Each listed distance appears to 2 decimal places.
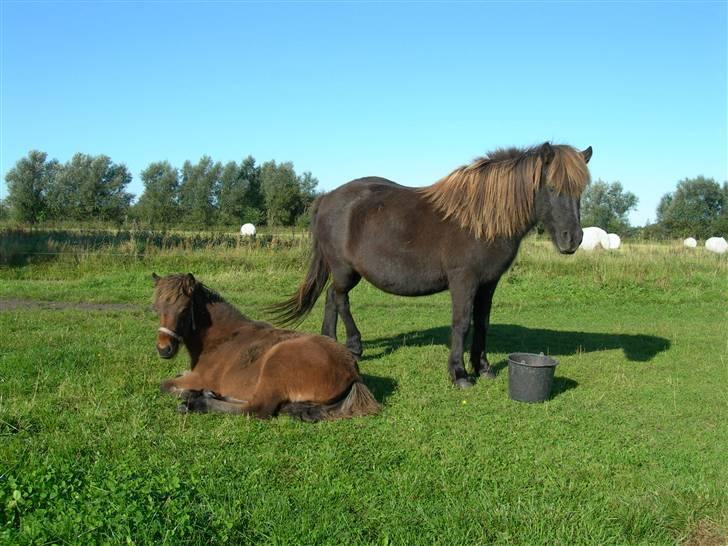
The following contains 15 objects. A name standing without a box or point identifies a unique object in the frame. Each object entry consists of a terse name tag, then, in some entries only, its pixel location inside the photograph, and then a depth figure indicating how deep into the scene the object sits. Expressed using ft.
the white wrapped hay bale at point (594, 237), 109.81
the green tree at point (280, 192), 165.07
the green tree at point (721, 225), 169.80
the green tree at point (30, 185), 167.43
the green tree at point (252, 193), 176.04
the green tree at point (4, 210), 167.33
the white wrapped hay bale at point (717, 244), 110.11
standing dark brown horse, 22.31
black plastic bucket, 20.49
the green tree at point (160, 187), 187.89
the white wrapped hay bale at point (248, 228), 109.91
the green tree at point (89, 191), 170.40
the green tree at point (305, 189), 167.99
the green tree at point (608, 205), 215.72
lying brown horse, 17.92
